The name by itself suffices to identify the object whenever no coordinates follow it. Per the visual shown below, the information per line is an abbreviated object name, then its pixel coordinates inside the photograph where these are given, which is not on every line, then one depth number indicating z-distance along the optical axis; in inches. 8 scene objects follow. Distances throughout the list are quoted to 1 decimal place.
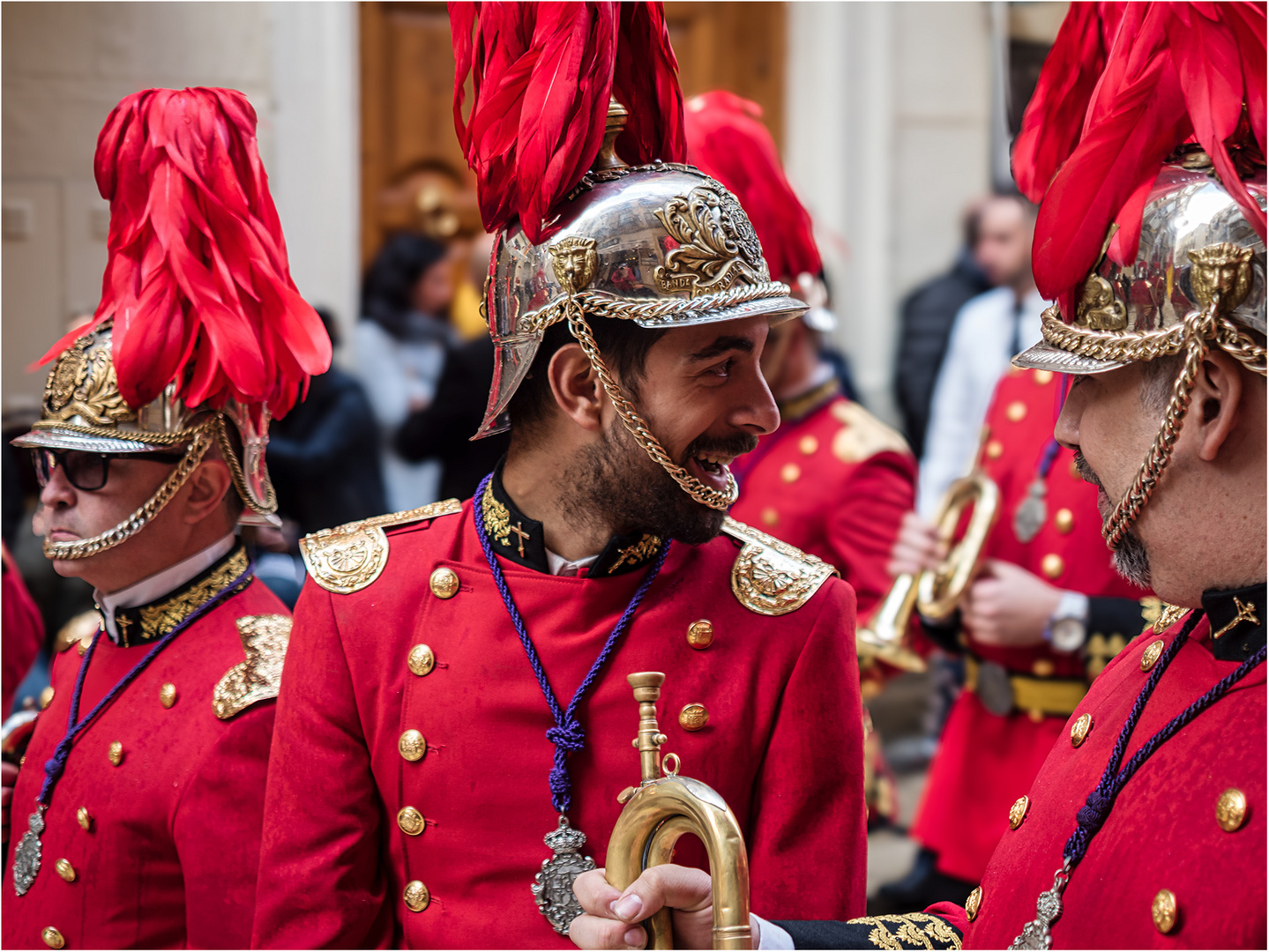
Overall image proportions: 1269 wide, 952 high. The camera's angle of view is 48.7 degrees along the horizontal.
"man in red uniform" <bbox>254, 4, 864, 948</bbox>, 100.0
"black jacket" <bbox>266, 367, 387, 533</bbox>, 252.5
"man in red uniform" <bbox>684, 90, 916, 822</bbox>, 185.9
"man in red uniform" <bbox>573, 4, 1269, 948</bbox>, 76.7
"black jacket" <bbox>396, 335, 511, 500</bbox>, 243.1
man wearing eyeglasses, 120.3
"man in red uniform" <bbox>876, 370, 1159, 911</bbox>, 162.6
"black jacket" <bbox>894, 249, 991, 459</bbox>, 341.7
